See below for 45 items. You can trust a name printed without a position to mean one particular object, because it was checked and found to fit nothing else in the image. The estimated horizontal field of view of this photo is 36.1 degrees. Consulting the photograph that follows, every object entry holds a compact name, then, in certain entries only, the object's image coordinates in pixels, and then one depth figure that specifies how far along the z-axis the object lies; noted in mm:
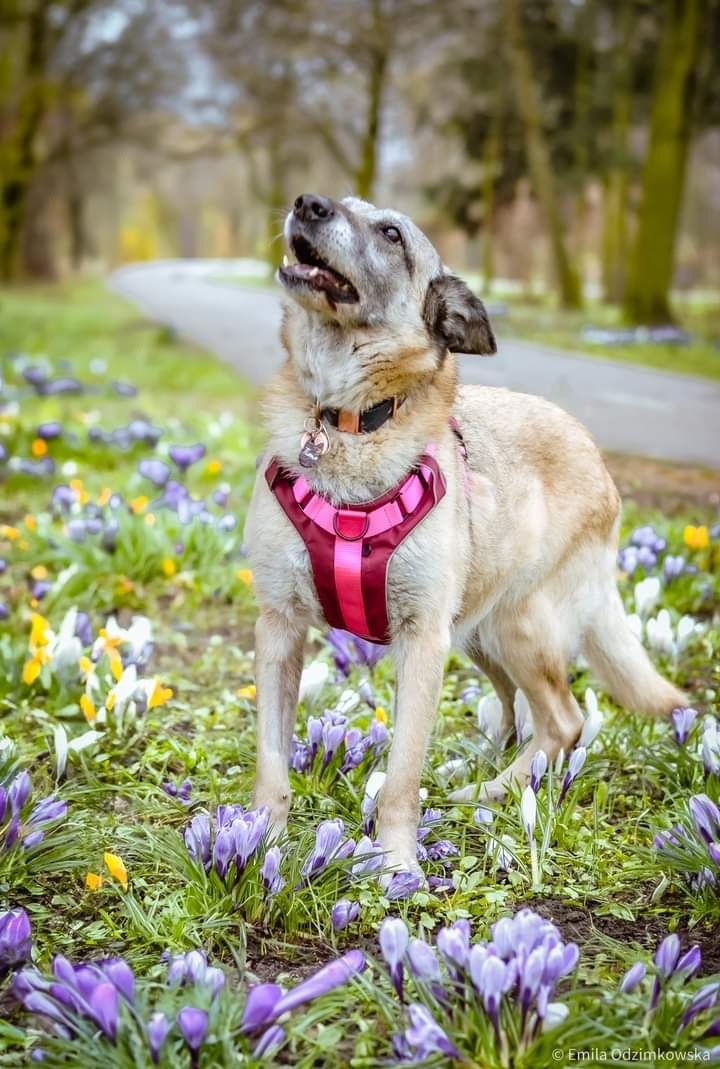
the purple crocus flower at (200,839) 2896
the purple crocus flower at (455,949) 2367
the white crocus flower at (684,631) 4305
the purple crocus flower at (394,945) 2391
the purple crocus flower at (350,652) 4219
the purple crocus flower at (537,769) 3391
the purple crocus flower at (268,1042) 2229
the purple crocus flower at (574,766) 3404
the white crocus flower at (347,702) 3936
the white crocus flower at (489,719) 4008
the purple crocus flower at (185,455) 6379
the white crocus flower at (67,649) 4109
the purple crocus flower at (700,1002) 2303
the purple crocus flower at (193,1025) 2158
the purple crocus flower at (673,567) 5051
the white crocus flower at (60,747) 3465
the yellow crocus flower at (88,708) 3732
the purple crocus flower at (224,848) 2822
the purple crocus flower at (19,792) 2965
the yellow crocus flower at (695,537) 5199
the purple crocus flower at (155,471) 6319
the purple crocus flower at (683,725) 3664
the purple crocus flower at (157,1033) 2174
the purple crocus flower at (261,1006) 2230
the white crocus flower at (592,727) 3730
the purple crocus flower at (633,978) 2357
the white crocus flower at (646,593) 4586
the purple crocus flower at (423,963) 2385
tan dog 3266
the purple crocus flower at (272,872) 2844
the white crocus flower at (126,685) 3828
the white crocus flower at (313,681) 3963
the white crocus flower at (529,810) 3227
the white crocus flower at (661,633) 4359
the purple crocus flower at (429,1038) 2223
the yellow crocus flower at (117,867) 2836
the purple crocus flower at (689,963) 2406
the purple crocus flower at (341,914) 2814
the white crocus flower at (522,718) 3883
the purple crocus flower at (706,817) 2996
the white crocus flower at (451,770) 3773
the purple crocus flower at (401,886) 3021
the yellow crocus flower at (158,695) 3830
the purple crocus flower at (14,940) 2477
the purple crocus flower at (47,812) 3061
